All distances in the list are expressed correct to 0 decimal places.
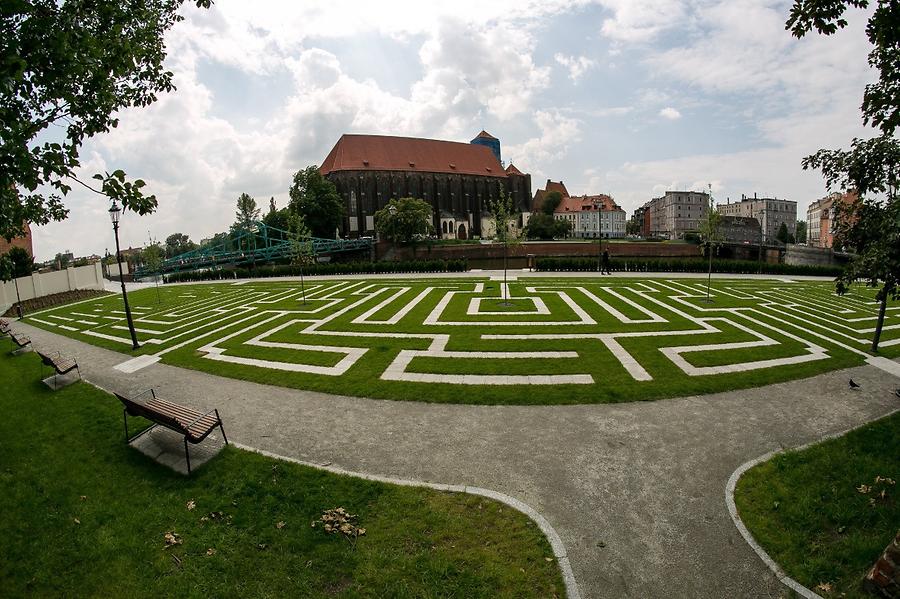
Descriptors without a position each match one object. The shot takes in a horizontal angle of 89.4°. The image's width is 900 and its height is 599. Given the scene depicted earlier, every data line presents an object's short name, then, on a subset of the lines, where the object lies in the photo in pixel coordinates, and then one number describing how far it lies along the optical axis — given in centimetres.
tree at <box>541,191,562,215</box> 10859
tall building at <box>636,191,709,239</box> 12925
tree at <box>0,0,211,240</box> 458
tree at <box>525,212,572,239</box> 8119
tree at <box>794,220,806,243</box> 13698
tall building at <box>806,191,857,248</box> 9374
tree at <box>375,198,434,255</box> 5806
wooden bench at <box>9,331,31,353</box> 1750
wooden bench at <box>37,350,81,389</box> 1278
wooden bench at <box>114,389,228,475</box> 767
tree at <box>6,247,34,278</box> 3588
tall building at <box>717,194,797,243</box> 12781
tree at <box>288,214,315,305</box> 2818
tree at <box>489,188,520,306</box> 2426
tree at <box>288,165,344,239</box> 6669
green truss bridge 6406
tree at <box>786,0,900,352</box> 614
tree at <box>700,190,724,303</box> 2538
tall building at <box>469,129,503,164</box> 11338
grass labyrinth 1191
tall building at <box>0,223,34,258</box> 4338
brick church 8138
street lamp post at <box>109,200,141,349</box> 1699
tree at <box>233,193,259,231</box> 10031
